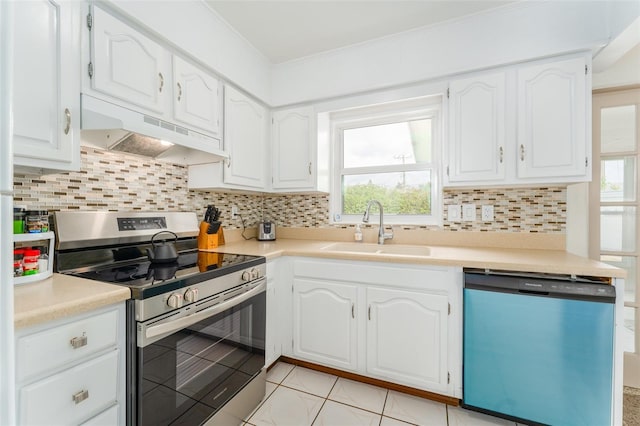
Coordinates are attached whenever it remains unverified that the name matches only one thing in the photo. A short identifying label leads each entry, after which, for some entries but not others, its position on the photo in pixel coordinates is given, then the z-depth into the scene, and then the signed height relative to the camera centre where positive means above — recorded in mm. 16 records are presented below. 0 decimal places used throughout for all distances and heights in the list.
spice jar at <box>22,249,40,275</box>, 1021 -191
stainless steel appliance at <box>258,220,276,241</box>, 2490 -179
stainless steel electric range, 1019 -459
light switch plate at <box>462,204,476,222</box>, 2078 -1
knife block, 1982 -202
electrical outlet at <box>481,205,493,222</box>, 2031 -7
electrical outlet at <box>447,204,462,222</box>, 2111 -1
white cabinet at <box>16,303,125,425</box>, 761 -489
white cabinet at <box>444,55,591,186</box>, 1633 +542
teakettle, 1460 -228
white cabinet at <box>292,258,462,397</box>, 1598 -683
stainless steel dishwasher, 1320 -685
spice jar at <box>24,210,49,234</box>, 1066 -43
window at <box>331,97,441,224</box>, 2334 +454
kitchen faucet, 2219 -181
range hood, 1166 +350
